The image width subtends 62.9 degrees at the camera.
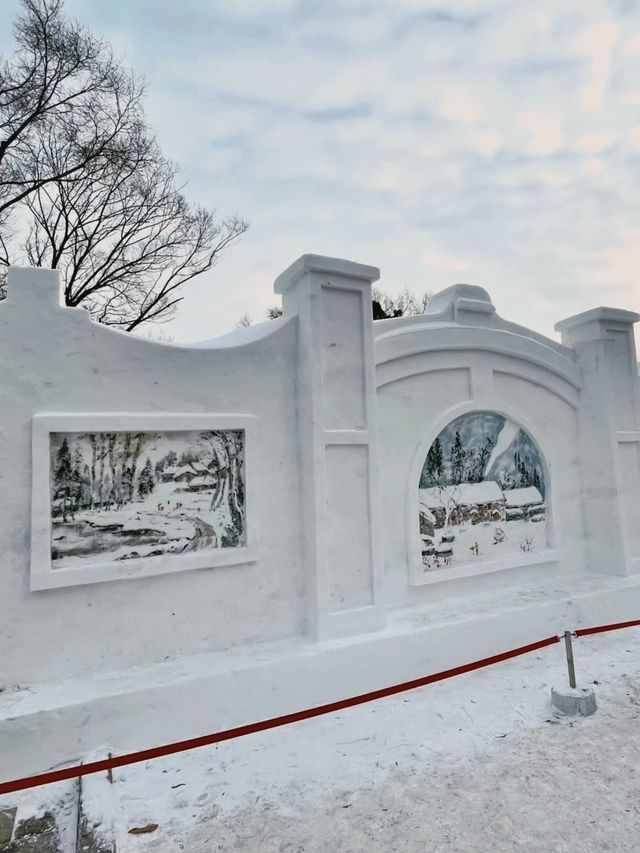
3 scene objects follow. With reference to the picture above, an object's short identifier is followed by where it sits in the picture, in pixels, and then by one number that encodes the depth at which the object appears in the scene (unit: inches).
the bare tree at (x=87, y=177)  432.1
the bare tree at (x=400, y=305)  1162.6
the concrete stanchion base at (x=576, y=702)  165.6
